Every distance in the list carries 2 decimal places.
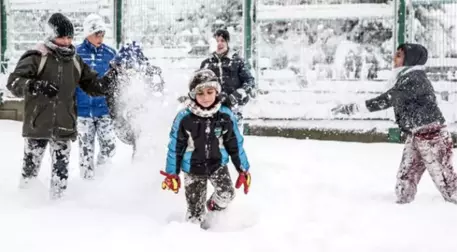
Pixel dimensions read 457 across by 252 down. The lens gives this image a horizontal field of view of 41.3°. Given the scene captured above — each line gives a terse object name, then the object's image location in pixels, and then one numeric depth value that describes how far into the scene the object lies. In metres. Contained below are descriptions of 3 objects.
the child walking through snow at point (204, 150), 4.58
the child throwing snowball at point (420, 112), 5.48
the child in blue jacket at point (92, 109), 6.22
